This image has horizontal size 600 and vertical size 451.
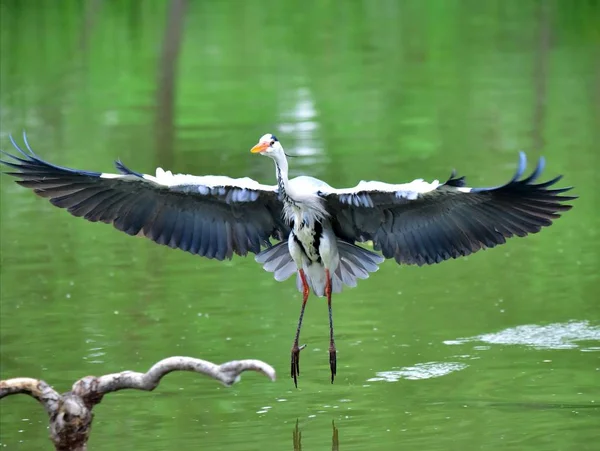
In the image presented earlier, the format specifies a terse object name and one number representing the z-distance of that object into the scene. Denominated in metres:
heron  16.42
